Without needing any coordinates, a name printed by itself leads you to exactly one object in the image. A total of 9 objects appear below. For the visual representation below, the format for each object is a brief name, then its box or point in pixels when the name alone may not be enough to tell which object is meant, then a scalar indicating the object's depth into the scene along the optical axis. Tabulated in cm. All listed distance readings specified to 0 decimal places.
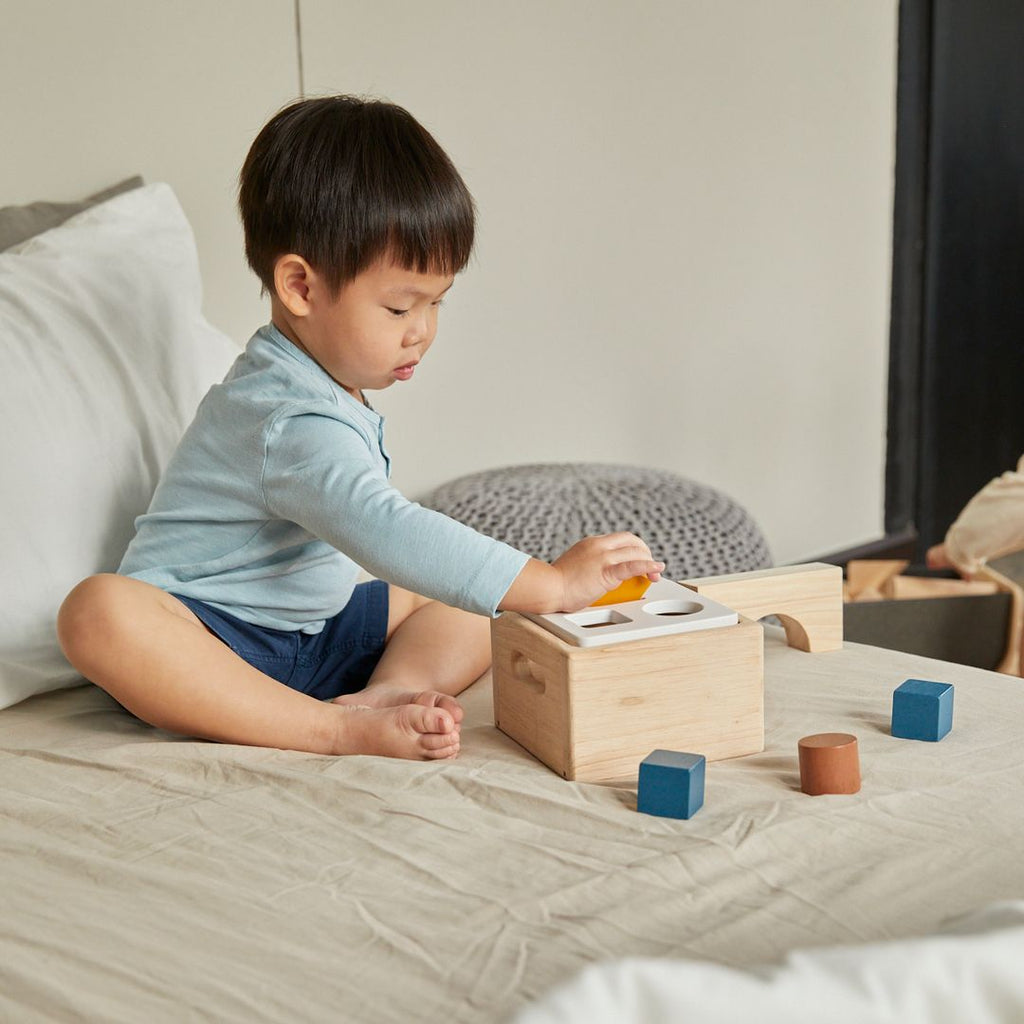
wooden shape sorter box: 85
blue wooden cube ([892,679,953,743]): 90
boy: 92
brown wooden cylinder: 80
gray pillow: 123
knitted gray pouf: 153
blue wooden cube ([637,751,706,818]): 76
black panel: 243
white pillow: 104
